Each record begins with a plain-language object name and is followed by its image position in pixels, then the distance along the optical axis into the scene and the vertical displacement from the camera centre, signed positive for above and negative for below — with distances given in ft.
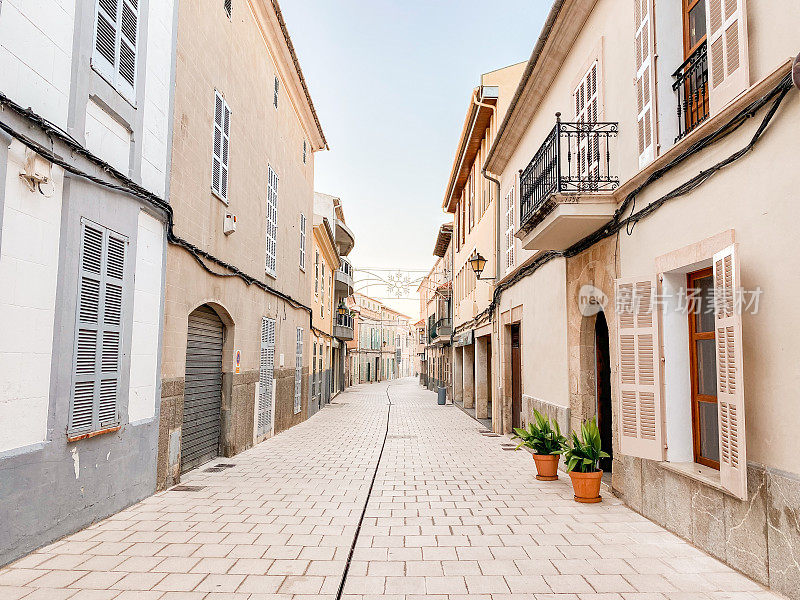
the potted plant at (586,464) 22.08 -4.23
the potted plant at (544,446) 26.37 -4.21
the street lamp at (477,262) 47.72 +8.10
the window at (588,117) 25.18 +11.63
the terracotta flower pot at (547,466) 26.66 -5.19
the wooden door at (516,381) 45.06 -1.92
